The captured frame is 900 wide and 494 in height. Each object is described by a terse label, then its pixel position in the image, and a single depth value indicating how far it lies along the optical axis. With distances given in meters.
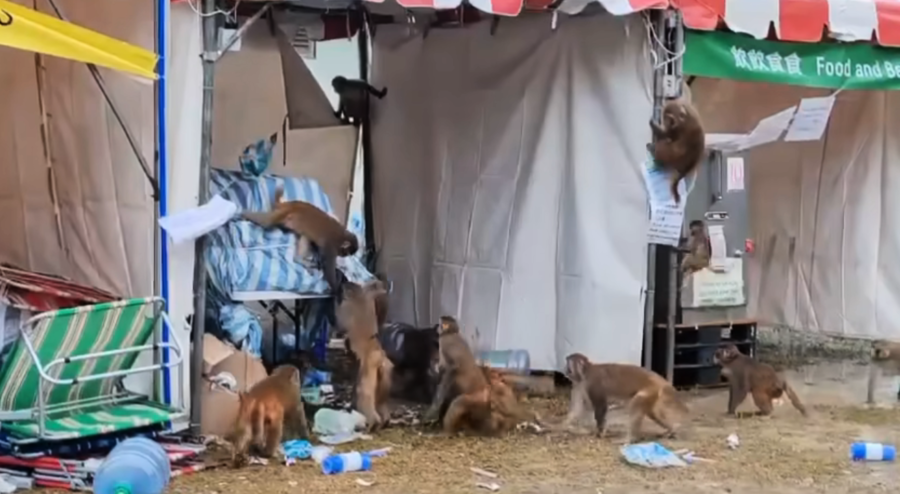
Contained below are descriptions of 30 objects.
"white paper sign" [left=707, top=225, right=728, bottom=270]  9.16
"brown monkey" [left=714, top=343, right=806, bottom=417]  8.19
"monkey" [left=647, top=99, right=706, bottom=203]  8.09
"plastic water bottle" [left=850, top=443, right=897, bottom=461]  7.04
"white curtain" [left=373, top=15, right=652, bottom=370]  8.28
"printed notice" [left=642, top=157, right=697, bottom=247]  8.12
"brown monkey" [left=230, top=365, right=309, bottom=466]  6.50
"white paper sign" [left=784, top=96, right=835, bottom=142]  8.48
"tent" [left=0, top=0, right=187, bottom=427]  6.94
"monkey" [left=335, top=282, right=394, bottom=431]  7.54
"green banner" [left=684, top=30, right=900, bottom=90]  8.24
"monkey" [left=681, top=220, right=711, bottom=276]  9.05
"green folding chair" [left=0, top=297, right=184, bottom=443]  6.16
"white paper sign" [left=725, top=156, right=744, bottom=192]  9.23
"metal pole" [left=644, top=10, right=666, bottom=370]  8.16
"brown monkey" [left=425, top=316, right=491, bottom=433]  7.32
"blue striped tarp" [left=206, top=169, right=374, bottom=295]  7.45
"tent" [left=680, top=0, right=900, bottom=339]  8.90
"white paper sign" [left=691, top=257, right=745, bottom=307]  9.14
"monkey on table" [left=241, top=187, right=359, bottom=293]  7.97
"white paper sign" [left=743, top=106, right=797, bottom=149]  8.50
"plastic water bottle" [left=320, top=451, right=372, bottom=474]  6.54
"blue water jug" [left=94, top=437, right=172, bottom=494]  5.69
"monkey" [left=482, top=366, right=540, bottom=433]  7.39
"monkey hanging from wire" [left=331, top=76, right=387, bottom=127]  10.41
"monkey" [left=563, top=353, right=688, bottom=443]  7.27
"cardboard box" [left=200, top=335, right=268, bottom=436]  7.14
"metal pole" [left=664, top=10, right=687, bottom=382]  8.05
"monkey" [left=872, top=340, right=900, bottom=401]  8.91
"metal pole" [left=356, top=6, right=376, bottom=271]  10.50
